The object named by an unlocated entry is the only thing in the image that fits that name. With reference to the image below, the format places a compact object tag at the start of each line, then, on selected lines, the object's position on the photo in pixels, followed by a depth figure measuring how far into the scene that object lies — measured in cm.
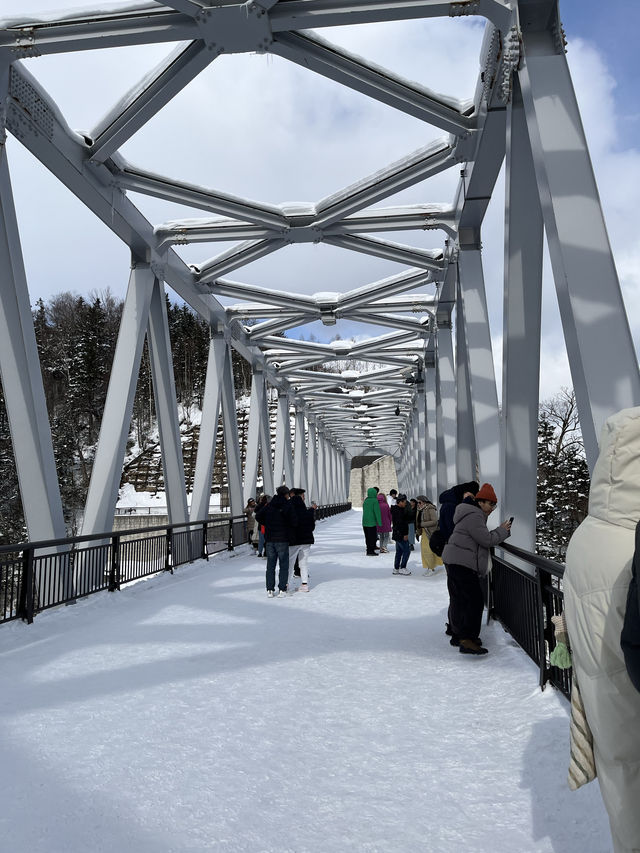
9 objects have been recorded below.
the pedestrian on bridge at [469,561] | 539
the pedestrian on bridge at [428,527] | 1066
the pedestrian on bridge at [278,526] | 841
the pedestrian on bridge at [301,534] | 873
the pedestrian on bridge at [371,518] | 1321
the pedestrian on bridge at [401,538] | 1072
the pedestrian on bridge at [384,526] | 1530
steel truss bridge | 500
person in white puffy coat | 164
